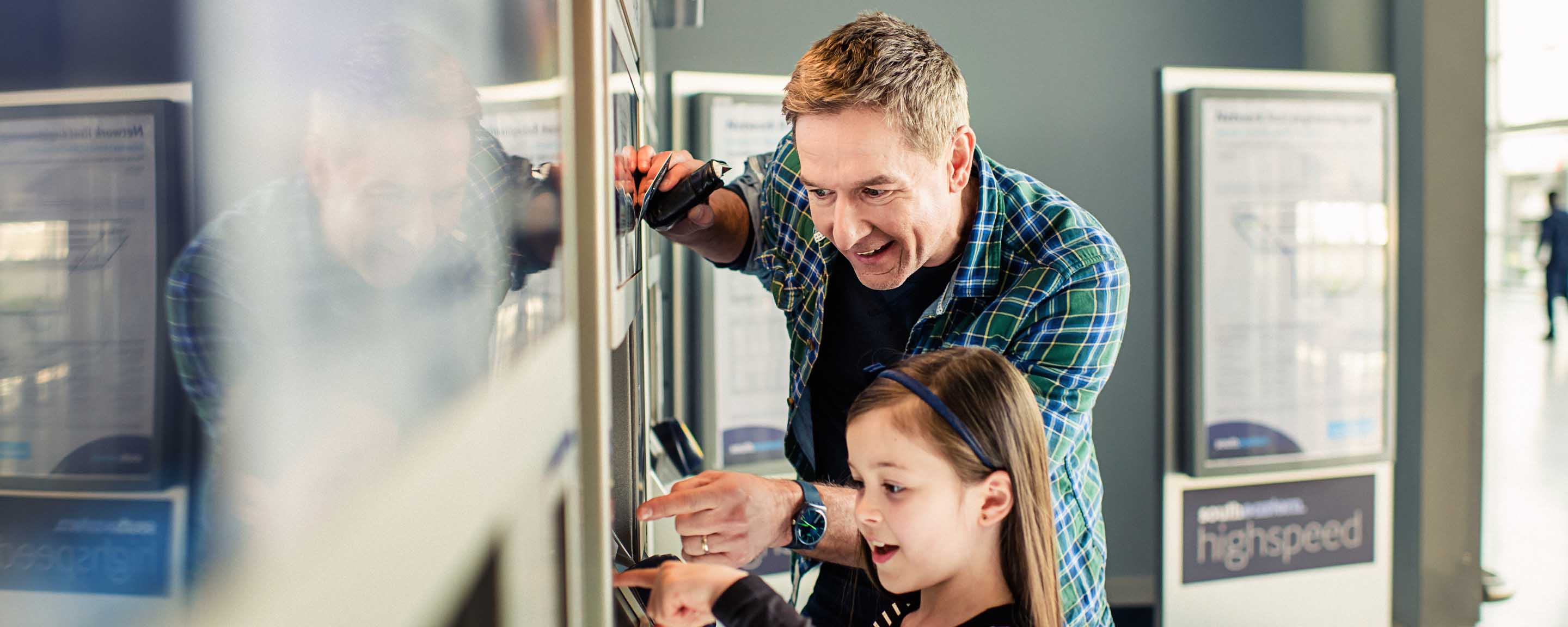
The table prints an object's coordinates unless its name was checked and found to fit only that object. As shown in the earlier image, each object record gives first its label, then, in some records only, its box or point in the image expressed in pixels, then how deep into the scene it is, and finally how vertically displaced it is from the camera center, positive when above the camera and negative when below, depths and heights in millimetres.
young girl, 1030 -229
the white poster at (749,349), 3297 -234
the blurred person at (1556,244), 6207 +230
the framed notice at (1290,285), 3170 -19
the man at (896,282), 1112 -2
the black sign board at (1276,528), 3197 -851
